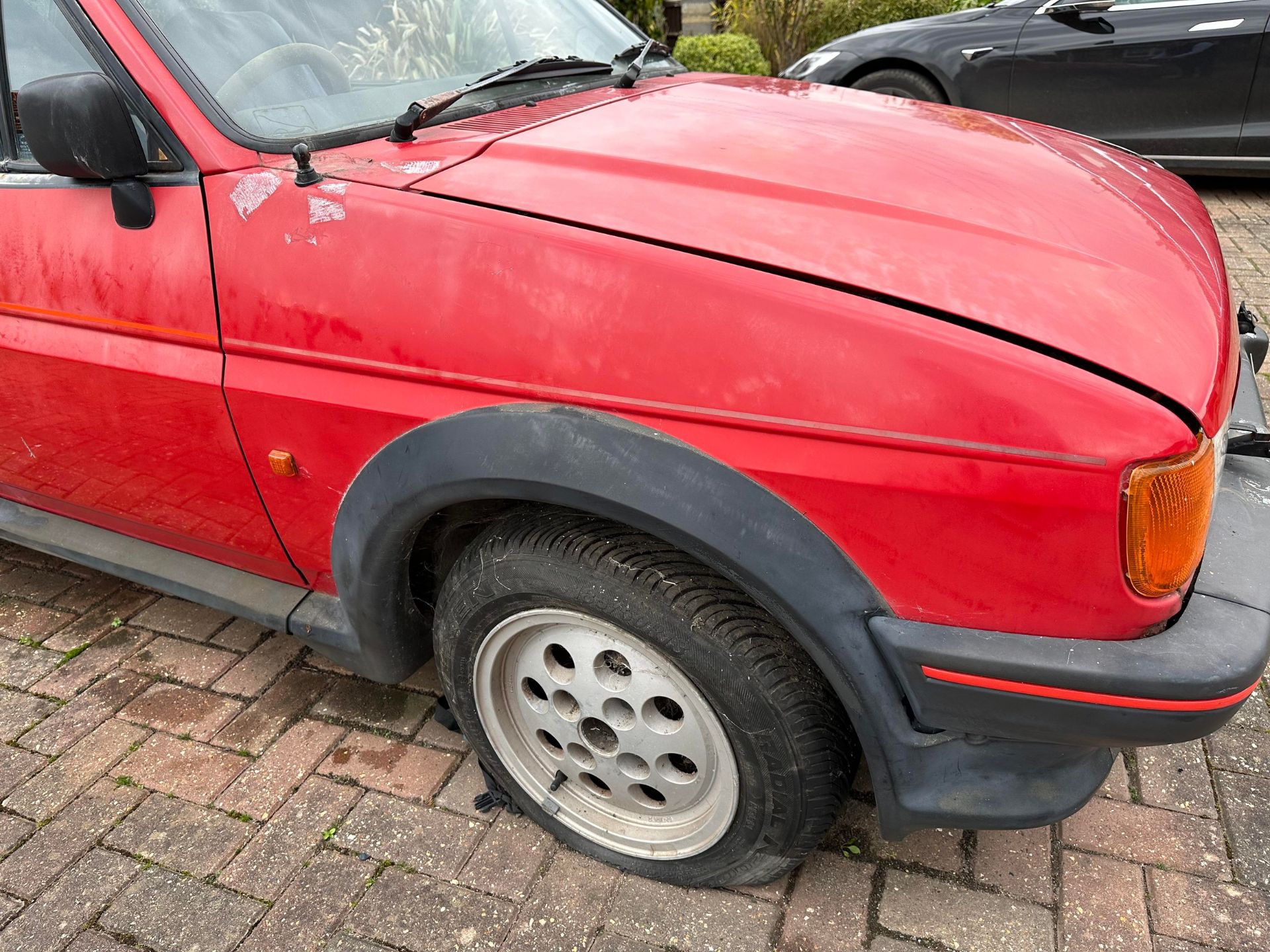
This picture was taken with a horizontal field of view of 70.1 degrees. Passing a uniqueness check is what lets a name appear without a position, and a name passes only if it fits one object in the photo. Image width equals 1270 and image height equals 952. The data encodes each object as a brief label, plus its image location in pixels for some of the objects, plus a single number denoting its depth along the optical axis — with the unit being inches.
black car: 216.2
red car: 53.0
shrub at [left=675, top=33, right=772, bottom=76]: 300.8
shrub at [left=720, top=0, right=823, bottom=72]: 339.9
